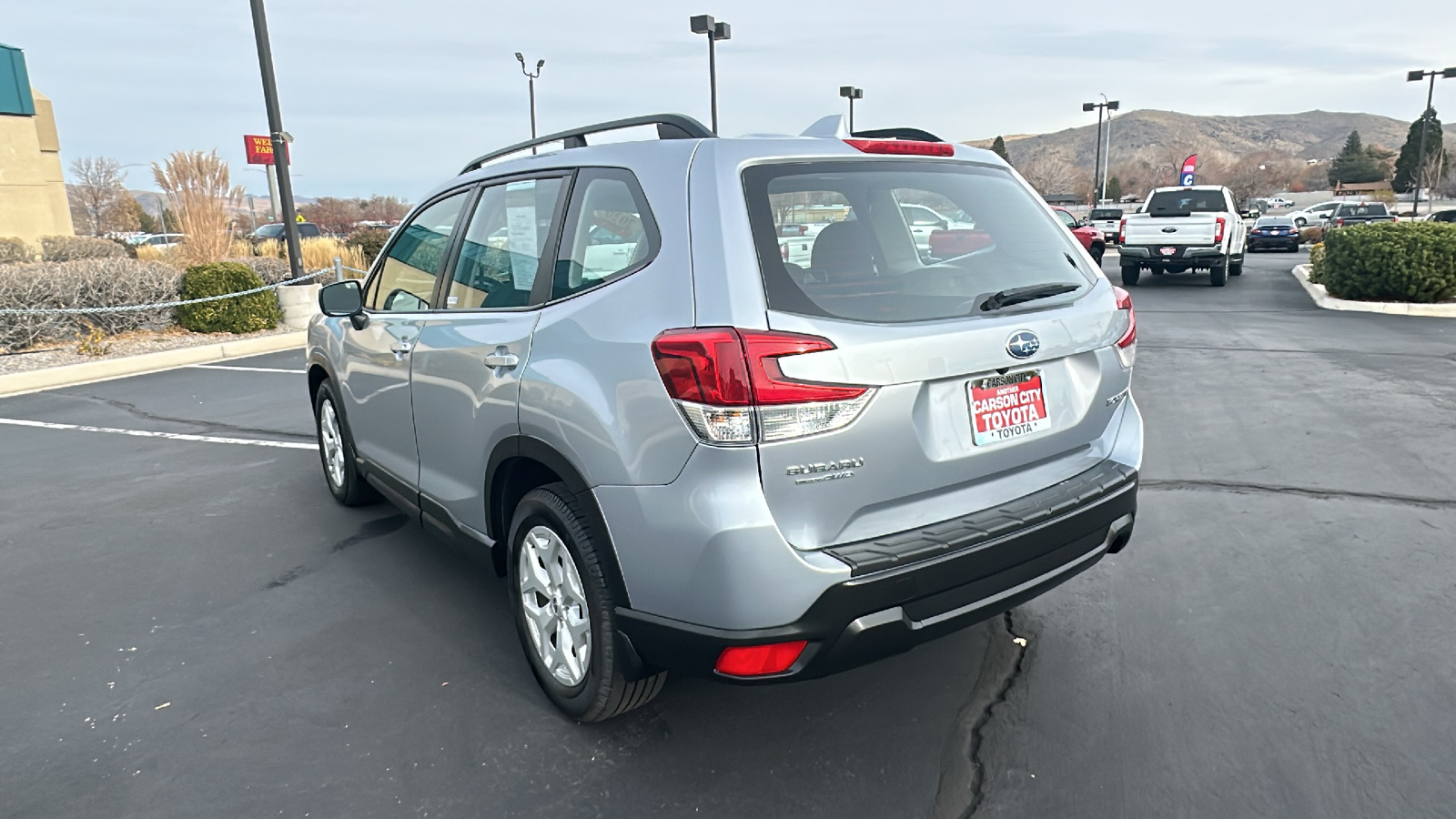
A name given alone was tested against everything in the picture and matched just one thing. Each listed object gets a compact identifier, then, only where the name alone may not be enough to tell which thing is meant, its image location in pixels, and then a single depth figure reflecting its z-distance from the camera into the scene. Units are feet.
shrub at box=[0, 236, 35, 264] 58.95
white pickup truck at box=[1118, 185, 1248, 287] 58.13
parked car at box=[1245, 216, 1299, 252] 99.38
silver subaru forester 7.75
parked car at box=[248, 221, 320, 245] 95.75
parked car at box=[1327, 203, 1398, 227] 111.34
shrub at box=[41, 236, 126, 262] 61.41
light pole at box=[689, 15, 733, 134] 92.53
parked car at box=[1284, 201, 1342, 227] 137.08
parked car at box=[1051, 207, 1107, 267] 64.85
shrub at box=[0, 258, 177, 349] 40.57
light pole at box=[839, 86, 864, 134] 136.27
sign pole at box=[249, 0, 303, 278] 45.83
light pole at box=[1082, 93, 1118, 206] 159.43
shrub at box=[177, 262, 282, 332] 45.32
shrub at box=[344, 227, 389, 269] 69.70
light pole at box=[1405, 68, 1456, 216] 139.85
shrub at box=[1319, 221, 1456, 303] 44.32
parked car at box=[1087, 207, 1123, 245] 114.21
